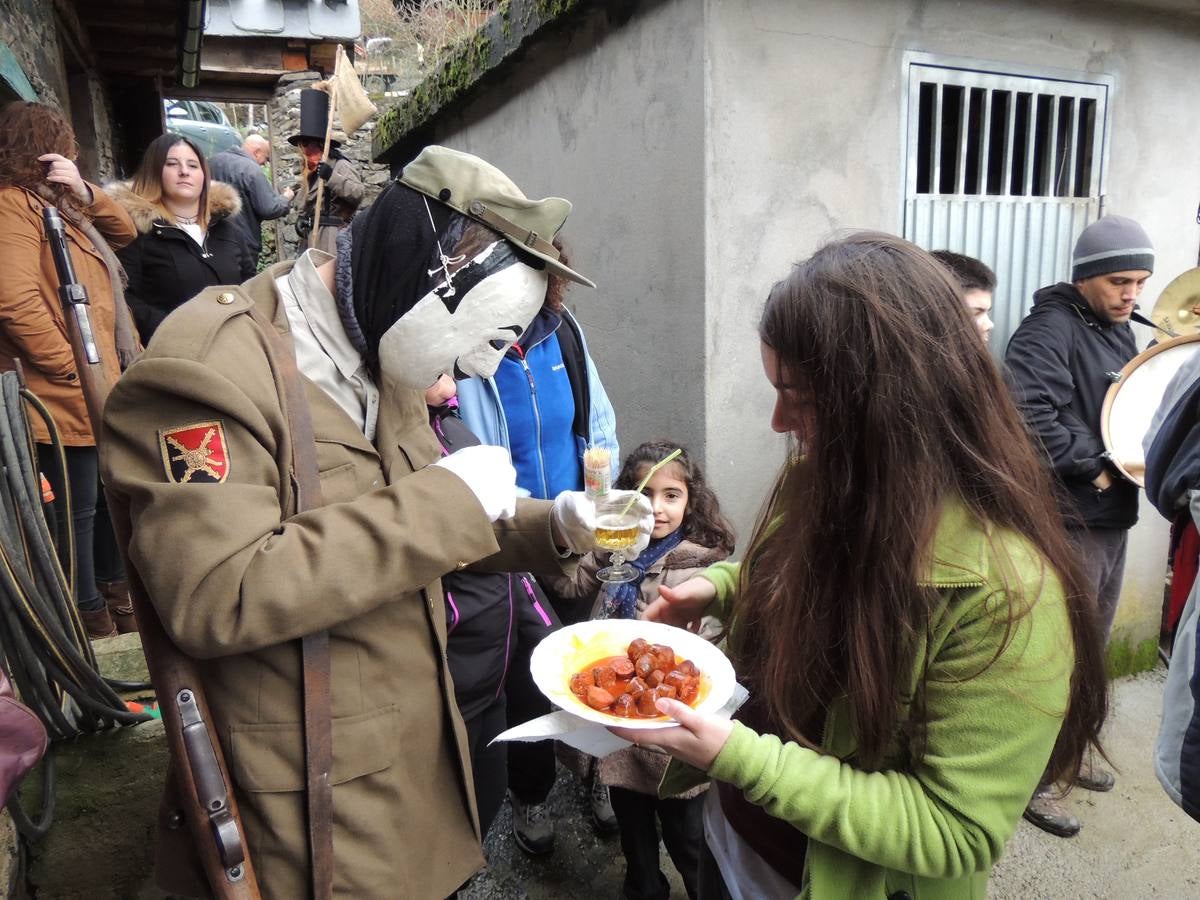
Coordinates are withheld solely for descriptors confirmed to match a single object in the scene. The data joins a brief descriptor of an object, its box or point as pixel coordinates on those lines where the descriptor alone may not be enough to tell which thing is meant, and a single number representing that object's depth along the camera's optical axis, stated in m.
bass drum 3.09
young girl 2.56
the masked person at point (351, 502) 1.29
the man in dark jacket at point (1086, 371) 3.18
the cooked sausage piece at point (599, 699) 1.49
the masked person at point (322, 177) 6.86
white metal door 3.52
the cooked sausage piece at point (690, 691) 1.53
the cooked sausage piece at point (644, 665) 1.61
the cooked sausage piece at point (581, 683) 1.55
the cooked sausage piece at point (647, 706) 1.47
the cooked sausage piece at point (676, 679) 1.56
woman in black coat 4.70
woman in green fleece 1.23
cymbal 3.75
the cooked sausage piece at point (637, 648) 1.67
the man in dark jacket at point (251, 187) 7.44
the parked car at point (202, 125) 17.08
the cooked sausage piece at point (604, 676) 1.59
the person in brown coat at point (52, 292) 3.33
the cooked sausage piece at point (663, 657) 1.64
